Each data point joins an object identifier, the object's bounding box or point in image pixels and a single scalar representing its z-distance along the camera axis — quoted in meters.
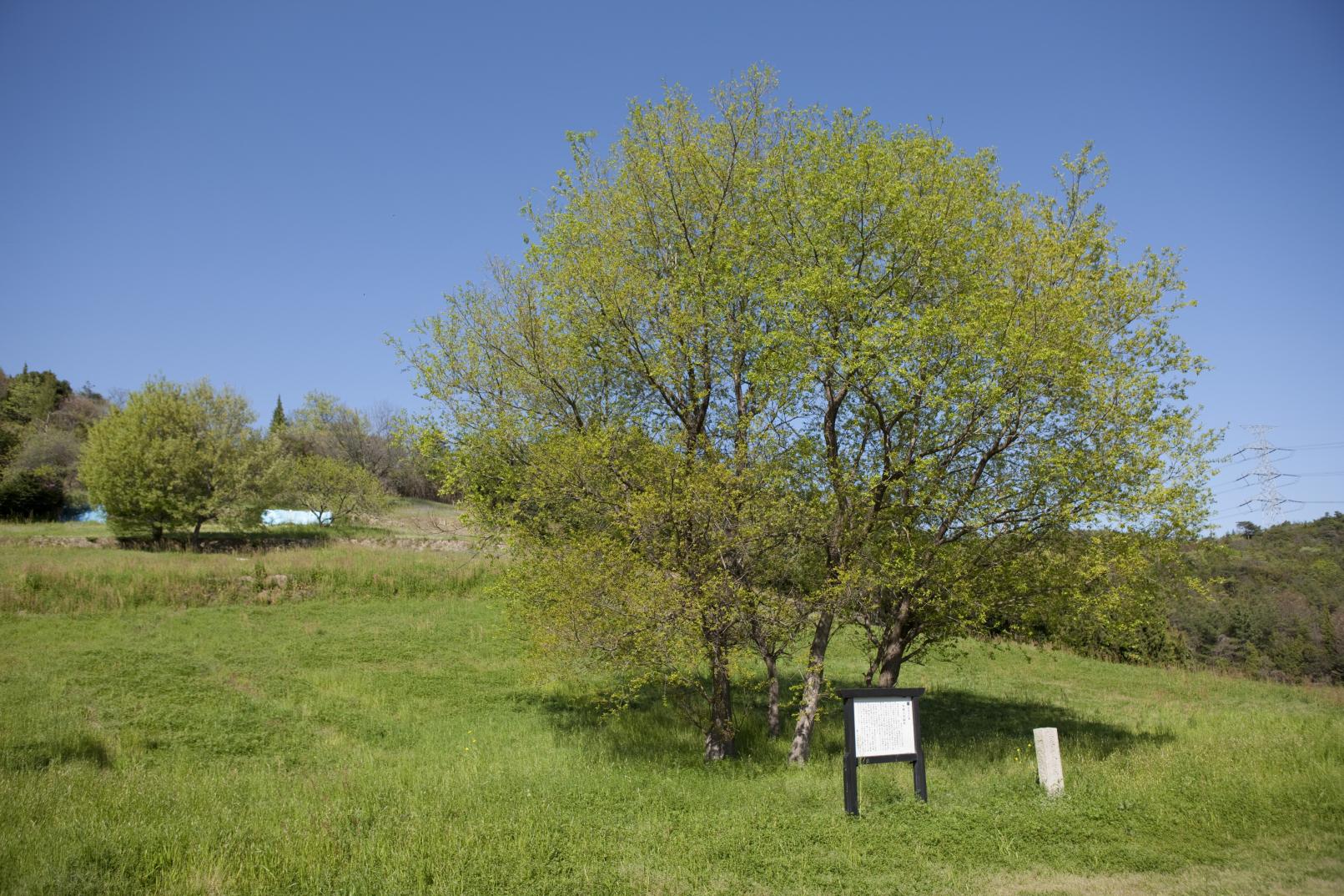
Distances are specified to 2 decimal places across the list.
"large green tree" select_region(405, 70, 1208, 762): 11.70
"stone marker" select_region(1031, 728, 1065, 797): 9.41
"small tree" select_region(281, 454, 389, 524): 53.47
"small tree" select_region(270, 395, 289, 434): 90.44
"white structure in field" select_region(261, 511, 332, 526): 58.32
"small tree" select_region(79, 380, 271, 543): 37.75
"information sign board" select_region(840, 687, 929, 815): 8.73
